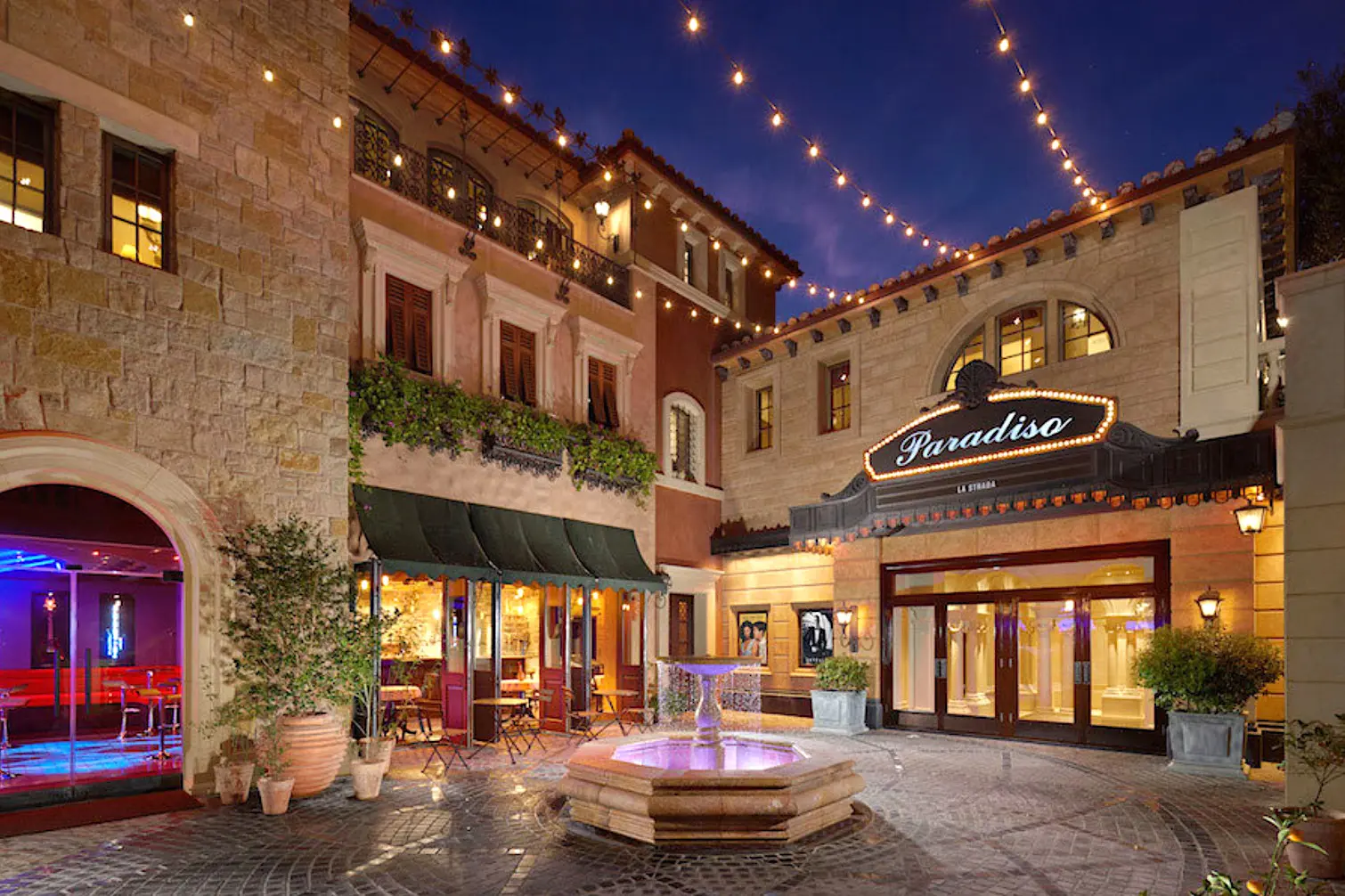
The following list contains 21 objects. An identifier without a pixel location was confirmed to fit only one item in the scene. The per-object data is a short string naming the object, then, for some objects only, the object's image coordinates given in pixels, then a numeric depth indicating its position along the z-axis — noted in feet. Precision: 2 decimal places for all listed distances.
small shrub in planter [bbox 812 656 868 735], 45.16
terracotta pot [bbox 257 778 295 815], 26.50
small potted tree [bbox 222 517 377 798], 28.99
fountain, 22.99
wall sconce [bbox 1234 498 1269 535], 33.01
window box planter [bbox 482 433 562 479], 45.03
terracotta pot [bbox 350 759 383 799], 28.19
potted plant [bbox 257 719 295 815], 26.53
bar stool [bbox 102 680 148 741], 32.24
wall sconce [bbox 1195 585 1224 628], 35.42
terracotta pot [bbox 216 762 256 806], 28.04
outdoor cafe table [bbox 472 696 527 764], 36.01
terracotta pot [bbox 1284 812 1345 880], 19.54
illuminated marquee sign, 38.81
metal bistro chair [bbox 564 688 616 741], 42.22
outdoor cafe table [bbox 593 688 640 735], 45.27
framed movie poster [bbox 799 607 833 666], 53.62
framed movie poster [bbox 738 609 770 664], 57.00
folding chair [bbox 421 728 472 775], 34.73
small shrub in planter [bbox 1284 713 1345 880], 19.57
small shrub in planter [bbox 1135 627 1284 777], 33.06
